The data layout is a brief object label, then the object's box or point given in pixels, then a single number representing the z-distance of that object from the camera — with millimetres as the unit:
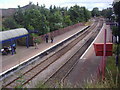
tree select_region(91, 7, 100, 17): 91362
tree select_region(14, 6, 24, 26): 26552
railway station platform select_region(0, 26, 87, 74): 14005
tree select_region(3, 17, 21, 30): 24016
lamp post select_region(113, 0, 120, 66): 13625
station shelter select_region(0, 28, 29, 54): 16434
